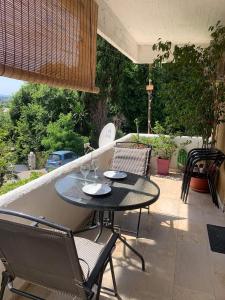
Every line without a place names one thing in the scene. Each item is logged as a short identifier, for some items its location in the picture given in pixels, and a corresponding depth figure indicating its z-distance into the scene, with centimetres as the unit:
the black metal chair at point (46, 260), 143
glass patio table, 219
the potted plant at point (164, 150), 577
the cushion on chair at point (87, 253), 179
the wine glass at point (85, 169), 269
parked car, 902
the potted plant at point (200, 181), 475
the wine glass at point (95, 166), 288
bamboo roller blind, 205
